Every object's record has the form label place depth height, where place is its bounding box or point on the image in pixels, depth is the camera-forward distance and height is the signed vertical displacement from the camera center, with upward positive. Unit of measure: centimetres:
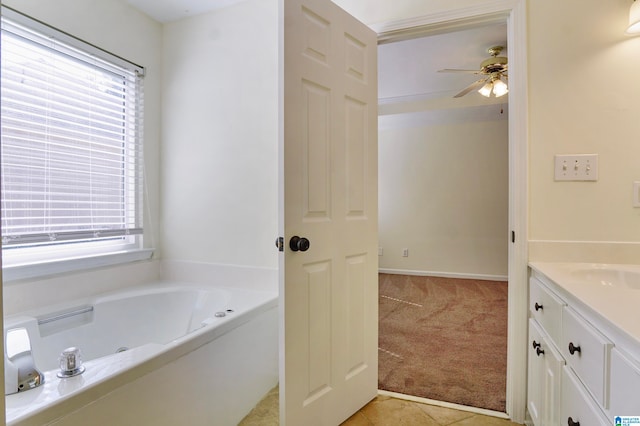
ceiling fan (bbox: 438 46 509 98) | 331 +134
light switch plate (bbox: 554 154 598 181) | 167 +20
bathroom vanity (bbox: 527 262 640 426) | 85 -40
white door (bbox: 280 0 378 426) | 152 -2
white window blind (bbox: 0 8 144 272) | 185 +39
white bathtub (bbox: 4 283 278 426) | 115 -64
